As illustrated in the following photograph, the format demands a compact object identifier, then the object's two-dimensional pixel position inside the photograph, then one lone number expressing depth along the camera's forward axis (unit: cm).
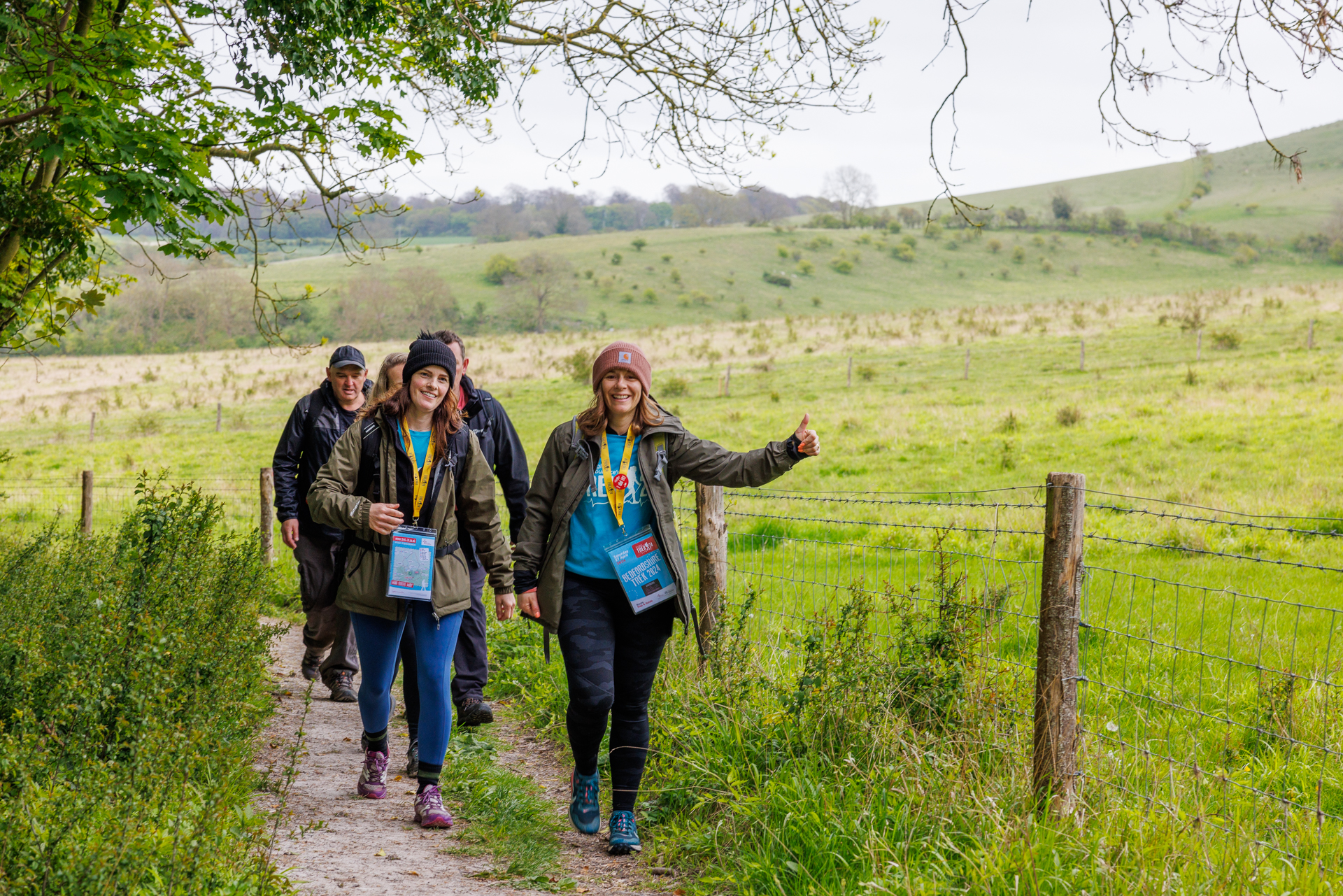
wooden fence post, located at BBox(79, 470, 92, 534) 1261
